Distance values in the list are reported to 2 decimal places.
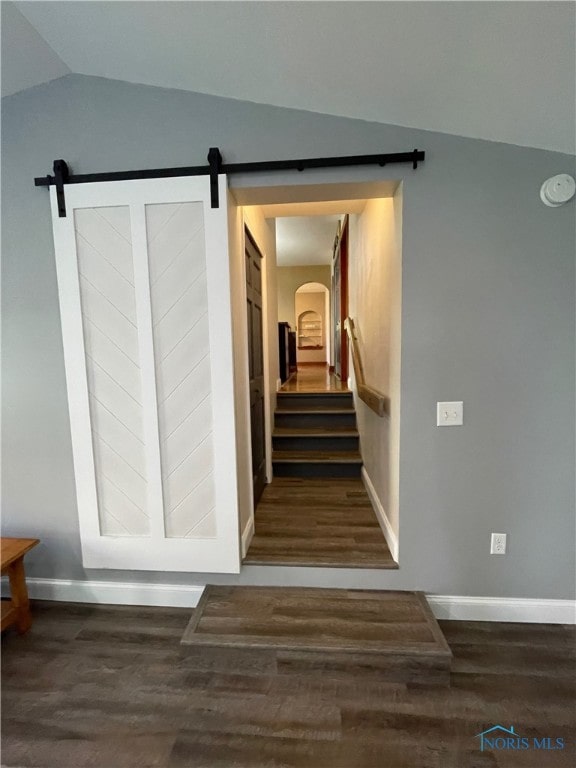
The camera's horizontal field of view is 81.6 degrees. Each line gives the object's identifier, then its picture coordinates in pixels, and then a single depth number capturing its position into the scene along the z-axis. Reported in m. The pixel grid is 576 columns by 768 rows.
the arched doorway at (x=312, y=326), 9.62
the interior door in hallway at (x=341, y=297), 4.90
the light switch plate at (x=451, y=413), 1.76
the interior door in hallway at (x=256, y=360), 2.48
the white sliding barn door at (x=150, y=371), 1.77
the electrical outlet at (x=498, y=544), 1.81
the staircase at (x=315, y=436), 3.20
